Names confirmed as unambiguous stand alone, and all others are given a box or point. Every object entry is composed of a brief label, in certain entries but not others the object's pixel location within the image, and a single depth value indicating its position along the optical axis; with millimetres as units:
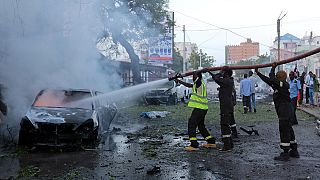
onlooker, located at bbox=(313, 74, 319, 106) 13740
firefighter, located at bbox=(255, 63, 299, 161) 5718
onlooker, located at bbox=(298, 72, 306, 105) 14172
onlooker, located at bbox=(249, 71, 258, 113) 12369
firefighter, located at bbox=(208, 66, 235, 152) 6271
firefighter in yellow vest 6368
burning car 5961
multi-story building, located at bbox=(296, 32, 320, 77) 34707
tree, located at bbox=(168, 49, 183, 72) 40346
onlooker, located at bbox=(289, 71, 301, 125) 9676
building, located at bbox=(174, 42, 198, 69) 79798
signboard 19061
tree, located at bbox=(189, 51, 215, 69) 54832
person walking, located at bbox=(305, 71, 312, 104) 14625
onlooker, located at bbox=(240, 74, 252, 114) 12341
